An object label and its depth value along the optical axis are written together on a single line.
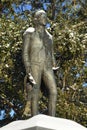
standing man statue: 9.84
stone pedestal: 8.14
